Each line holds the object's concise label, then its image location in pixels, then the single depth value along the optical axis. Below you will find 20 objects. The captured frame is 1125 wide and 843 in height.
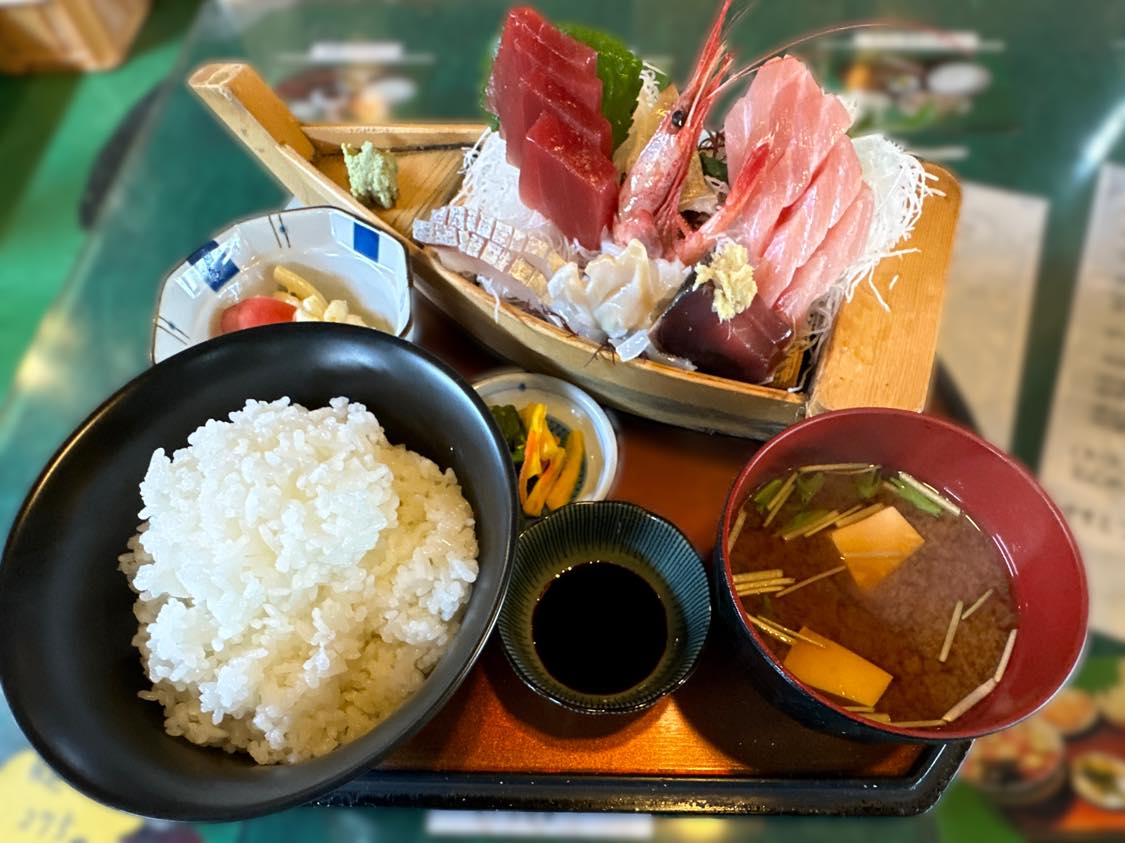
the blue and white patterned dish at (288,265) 0.38
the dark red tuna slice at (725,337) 0.34
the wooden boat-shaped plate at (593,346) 0.34
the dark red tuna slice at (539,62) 0.36
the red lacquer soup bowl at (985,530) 0.27
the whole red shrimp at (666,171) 0.37
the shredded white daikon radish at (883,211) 0.37
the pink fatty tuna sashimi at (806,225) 0.36
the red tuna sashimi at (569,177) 0.36
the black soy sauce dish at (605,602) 0.32
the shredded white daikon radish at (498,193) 0.40
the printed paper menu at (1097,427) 0.49
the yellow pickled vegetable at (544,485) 0.37
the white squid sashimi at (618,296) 0.35
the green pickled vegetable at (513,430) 0.37
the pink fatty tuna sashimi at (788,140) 0.36
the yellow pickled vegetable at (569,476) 0.37
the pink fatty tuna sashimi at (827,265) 0.36
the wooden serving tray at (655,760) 0.31
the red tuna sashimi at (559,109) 0.36
